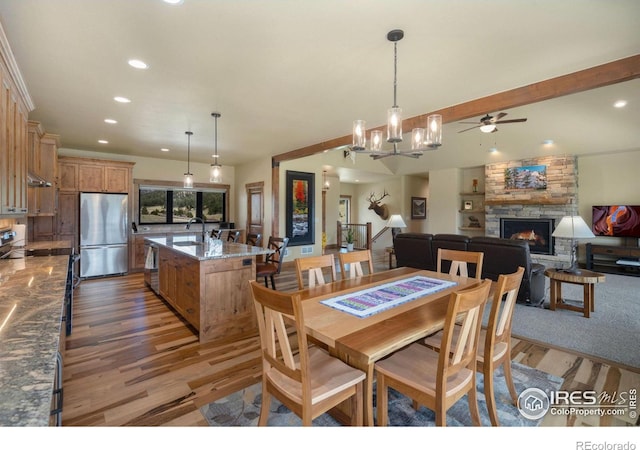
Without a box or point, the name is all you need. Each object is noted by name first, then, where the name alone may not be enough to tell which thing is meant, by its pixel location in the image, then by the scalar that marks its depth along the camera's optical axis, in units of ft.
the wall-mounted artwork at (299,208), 23.31
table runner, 6.06
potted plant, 32.83
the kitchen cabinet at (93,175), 18.53
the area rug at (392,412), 6.29
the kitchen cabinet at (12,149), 7.61
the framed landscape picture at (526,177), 23.38
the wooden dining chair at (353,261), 8.84
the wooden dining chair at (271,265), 14.01
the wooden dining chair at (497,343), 5.65
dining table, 4.58
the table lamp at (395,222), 23.06
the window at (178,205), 23.02
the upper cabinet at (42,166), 12.76
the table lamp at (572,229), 12.05
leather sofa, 13.11
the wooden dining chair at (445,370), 4.76
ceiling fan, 15.19
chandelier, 7.96
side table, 11.98
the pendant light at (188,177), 15.33
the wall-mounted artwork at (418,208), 34.88
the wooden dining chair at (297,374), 4.61
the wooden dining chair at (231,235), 24.86
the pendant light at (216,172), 14.05
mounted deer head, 36.80
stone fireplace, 22.44
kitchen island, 10.03
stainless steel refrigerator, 18.58
